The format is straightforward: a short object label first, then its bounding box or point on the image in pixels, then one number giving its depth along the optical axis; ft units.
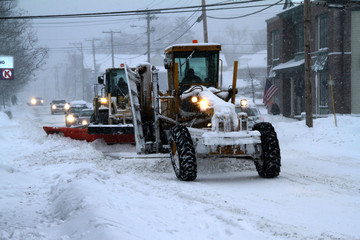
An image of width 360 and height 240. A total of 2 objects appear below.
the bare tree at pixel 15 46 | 136.13
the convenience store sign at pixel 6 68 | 65.00
